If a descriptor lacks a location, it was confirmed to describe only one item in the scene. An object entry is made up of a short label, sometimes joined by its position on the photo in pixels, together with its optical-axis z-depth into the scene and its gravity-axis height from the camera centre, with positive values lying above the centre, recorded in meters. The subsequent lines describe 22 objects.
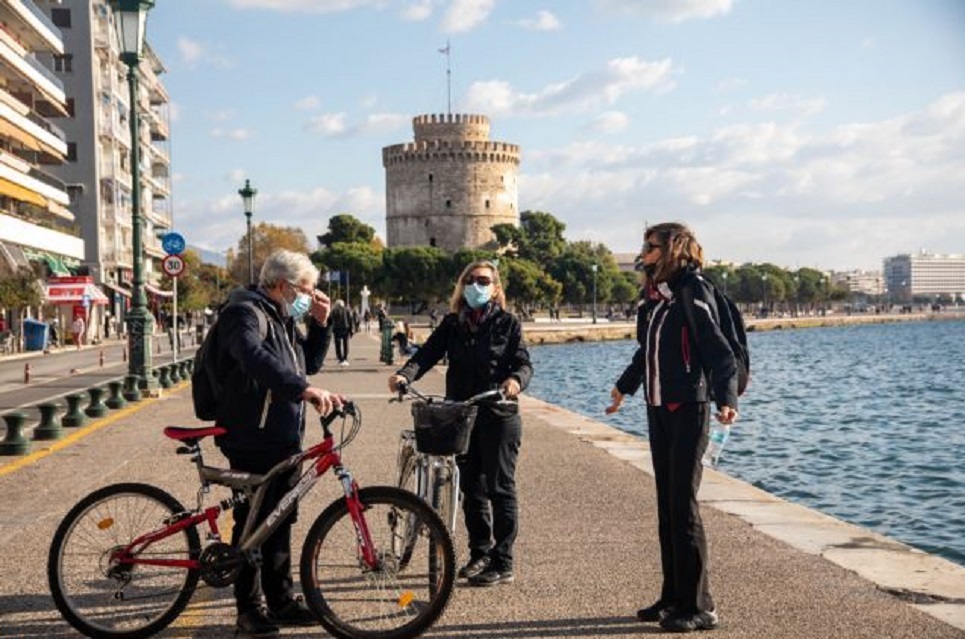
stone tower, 109.25 +12.66
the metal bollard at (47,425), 12.53 -1.22
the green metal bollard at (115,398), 16.39 -1.21
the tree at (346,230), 116.50 +8.57
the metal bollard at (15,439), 11.25 -1.22
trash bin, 42.38 -0.68
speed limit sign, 21.84 +0.99
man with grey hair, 4.97 -0.40
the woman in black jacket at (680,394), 5.33 -0.43
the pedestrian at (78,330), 45.67 -0.53
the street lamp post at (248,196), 31.42 +3.33
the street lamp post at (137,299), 17.66 +0.28
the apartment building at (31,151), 41.12 +7.16
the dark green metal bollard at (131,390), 17.72 -1.18
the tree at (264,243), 99.64 +6.51
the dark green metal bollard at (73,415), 13.85 -1.22
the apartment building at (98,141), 58.69 +9.67
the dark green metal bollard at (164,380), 20.33 -1.18
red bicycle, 4.98 -1.10
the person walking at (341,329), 27.70 -0.43
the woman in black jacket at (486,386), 6.13 -0.43
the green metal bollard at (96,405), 15.09 -1.22
